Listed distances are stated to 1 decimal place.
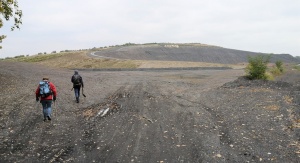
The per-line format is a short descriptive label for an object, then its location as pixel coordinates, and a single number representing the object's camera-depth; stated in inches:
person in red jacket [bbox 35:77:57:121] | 422.8
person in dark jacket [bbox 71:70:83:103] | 558.6
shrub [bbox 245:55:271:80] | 816.1
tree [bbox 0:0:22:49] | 706.4
